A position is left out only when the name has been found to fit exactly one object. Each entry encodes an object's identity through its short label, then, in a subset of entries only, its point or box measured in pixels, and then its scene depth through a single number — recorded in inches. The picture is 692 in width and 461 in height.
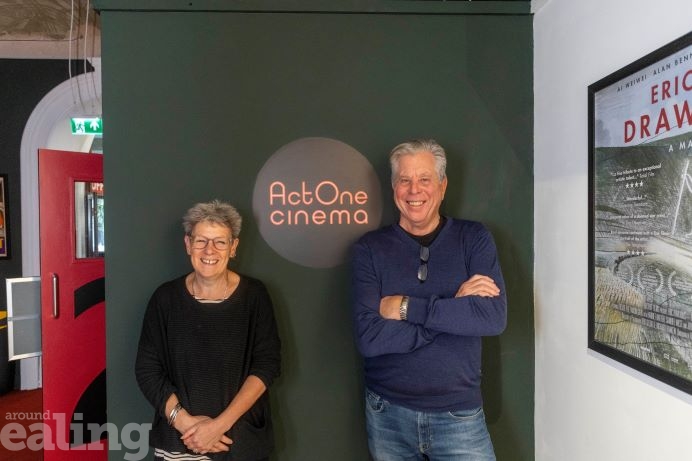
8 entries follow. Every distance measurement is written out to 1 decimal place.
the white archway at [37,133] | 201.2
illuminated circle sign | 90.7
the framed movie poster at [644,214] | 52.2
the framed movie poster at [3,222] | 198.7
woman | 74.0
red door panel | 113.3
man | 70.9
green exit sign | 194.5
